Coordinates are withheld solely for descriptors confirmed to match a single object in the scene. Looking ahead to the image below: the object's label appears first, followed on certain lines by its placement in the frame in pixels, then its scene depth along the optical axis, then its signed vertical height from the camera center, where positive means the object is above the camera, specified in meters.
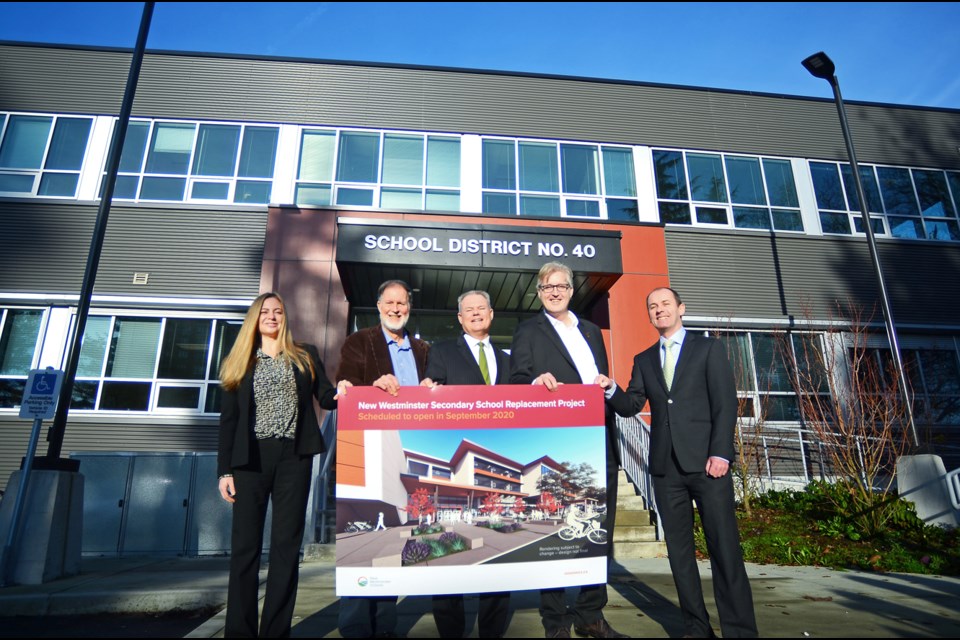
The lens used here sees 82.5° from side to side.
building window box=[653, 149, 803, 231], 12.65 +6.11
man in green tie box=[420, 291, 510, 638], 3.58 +0.67
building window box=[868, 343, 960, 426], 11.62 +1.67
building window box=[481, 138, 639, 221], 12.27 +6.19
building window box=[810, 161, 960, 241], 13.07 +6.09
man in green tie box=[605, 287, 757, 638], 3.20 +0.03
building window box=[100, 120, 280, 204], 11.59 +6.20
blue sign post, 6.01 +0.67
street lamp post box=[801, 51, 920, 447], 8.36 +5.01
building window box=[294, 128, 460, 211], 11.87 +6.20
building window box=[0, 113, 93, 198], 11.44 +6.29
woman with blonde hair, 3.08 +0.04
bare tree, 7.39 +0.63
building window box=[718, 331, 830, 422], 11.19 +1.81
